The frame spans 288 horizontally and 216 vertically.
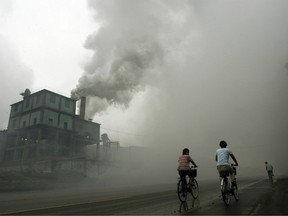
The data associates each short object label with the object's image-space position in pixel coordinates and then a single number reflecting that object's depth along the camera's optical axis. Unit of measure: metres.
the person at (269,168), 19.67
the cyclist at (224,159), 9.08
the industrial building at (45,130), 55.97
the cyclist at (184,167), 9.91
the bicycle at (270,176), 18.40
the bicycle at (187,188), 9.48
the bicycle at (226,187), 8.58
